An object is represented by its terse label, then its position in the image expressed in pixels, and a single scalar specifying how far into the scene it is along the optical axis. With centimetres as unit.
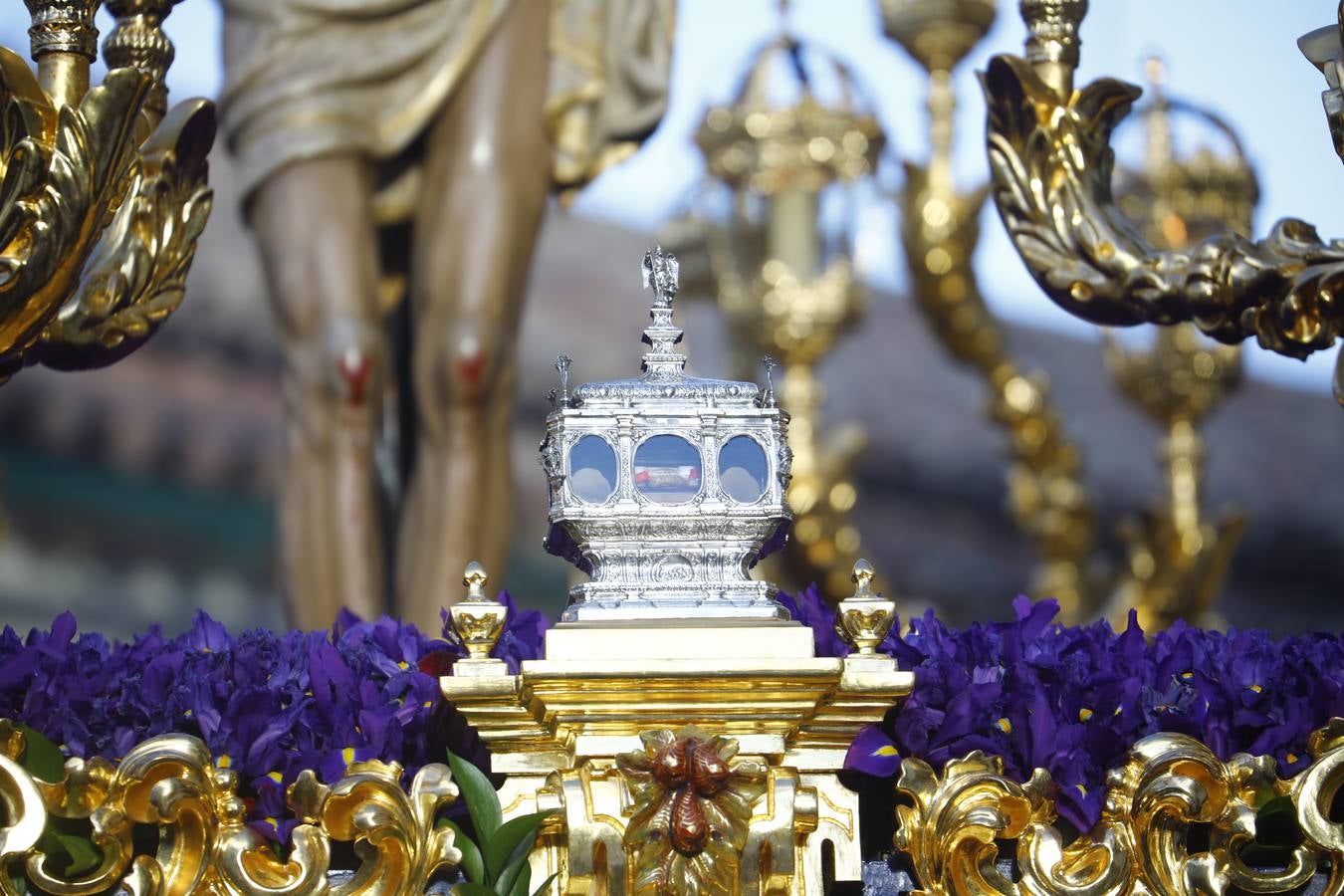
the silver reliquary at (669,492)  388
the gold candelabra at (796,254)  1165
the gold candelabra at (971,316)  1188
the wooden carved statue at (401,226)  645
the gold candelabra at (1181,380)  1159
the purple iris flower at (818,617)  433
